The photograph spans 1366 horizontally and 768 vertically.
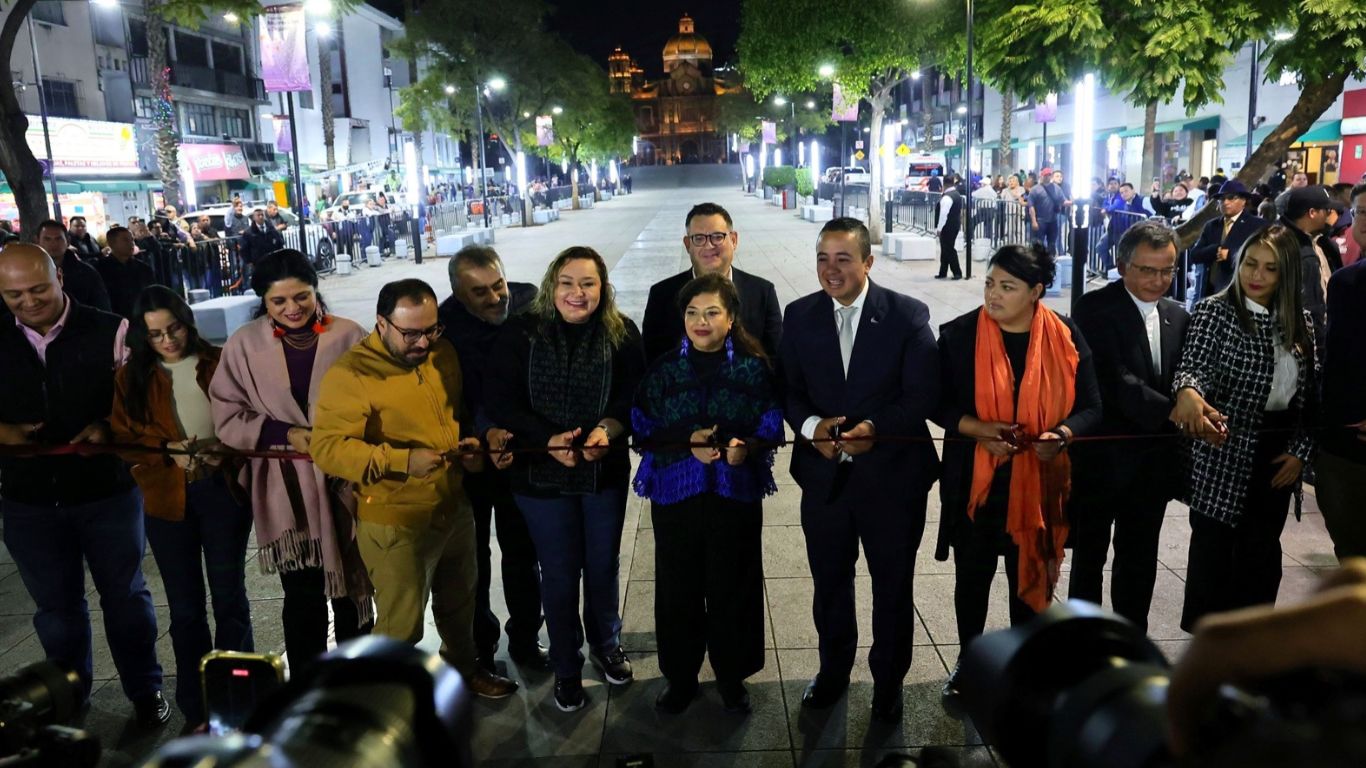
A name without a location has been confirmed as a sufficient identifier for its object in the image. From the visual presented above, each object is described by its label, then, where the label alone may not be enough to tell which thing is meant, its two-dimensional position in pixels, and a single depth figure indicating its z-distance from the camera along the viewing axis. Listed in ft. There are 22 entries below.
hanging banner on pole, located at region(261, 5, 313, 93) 54.13
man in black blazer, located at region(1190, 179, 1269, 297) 29.78
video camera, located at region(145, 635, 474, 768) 3.54
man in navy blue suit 12.96
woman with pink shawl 12.65
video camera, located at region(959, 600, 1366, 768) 2.69
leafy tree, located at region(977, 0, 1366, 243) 26.48
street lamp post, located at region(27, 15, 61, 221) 82.95
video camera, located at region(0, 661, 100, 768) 4.66
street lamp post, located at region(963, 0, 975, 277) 58.54
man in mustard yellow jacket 11.98
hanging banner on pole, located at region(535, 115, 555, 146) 150.00
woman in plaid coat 12.89
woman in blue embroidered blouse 13.00
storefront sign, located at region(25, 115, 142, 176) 102.68
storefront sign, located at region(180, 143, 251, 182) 140.77
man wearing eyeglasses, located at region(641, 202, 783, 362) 15.64
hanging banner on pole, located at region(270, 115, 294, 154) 127.13
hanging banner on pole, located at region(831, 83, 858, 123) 93.56
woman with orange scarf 12.59
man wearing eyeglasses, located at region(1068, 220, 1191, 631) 13.21
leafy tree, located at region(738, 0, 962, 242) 79.92
